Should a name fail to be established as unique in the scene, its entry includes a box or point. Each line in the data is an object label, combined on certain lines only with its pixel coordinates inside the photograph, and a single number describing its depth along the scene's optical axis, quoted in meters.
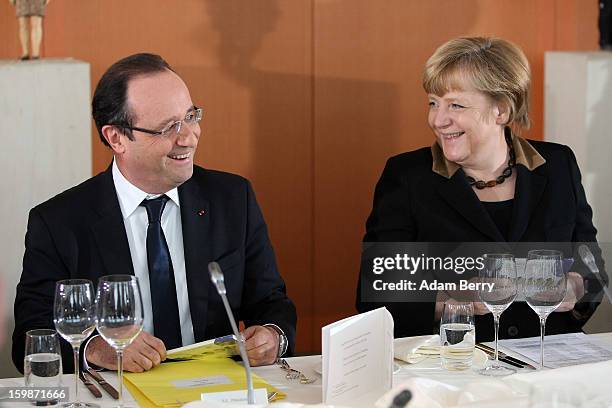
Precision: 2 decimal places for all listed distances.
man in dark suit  2.73
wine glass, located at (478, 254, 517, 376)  2.37
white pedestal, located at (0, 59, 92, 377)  3.46
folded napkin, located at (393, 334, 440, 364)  2.42
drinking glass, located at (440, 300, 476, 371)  2.38
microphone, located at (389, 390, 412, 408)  1.50
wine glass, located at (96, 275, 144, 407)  2.03
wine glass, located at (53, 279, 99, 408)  2.08
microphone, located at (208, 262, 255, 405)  1.84
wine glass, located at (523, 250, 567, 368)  2.34
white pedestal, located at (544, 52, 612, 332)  4.09
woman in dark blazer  3.21
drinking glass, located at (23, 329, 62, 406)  2.16
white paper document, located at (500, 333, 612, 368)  2.45
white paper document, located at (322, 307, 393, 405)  2.03
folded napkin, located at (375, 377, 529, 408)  1.59
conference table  2.16
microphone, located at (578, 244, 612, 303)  3.12
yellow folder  2.14
